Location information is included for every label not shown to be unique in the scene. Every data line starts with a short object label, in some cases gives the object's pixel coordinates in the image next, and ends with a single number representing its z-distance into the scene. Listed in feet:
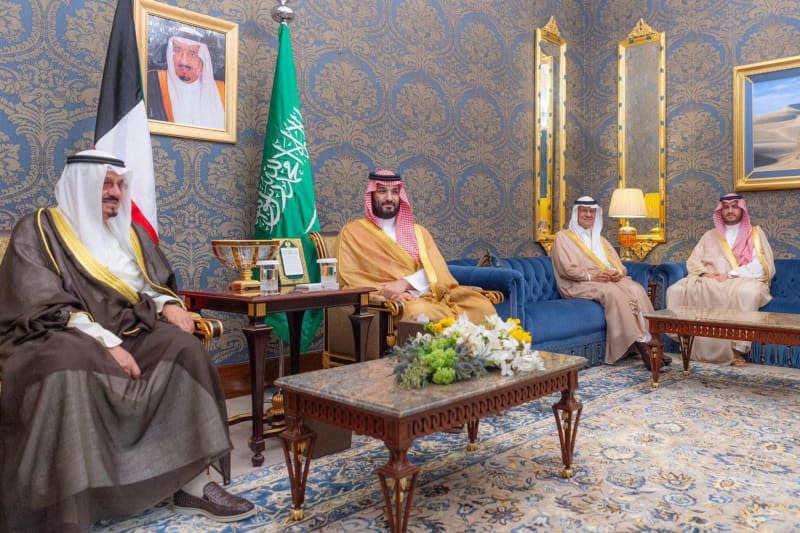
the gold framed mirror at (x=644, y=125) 24.63
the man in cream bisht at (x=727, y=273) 18.93
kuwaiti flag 12.00
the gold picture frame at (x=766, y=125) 21.72
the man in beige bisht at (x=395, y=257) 14.97
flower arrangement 8.27
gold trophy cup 11.46
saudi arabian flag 14.70
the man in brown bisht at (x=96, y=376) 7.34
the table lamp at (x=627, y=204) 23.35
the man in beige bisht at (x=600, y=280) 18.70
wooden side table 10.61
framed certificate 12.98
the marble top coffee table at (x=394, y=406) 7.08
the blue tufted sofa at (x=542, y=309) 16.57
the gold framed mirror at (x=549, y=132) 24.30
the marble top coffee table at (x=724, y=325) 14.01
